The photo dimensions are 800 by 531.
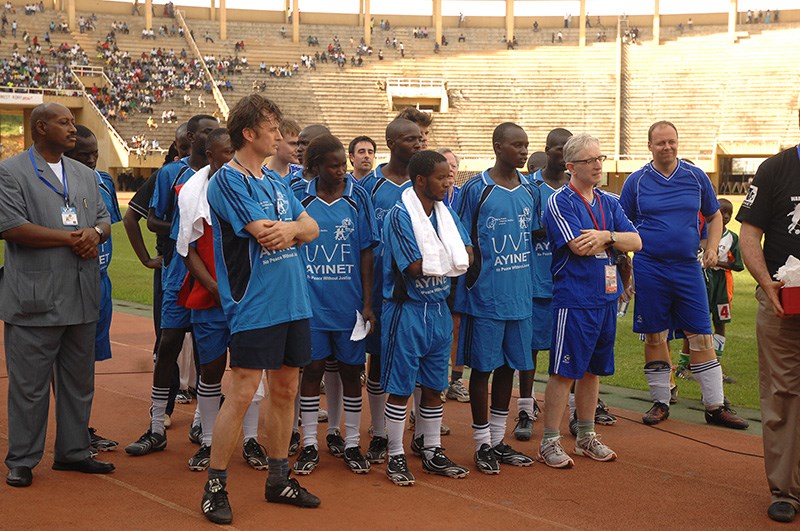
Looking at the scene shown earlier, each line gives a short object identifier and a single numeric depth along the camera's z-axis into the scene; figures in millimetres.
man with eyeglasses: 5953
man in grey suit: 5391
